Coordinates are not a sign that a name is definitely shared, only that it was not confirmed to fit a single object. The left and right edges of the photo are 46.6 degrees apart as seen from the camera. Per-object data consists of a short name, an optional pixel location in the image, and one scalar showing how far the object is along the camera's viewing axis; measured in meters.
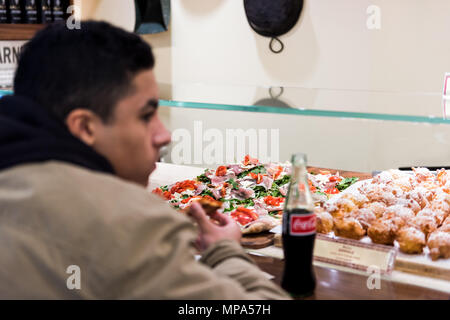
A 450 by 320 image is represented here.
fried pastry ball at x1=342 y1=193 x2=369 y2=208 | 1.69
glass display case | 1.34
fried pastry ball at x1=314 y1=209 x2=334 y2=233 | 1.54
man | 0.82
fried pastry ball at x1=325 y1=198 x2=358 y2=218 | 1.58
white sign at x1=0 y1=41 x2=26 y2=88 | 3.91
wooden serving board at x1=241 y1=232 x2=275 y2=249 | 1.54
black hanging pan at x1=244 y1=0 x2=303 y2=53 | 4.04
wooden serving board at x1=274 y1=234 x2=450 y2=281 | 1.32
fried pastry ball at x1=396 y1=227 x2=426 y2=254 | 1.41
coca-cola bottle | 1.20
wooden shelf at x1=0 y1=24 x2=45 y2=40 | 3.97
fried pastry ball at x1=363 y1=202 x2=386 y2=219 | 1.60
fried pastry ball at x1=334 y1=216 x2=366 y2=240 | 1.50
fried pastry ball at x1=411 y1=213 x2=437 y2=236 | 1.47
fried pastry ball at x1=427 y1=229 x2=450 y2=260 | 1.37
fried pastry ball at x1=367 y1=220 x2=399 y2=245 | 1.46
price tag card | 1.33
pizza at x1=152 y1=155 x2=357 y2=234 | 1.76
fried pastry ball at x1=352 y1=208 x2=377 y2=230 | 1.52
